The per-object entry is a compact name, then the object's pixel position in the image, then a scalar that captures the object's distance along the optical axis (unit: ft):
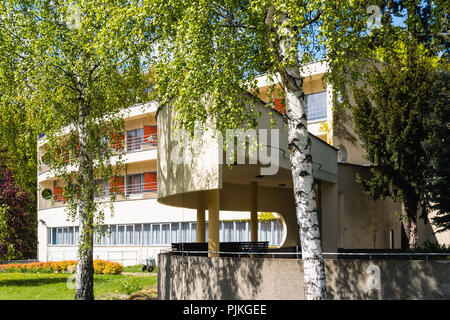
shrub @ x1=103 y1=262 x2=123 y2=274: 107.34
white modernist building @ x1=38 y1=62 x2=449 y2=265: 64.39
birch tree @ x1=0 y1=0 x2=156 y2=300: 59.16
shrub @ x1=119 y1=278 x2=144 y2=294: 71.26
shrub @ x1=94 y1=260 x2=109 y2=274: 107.86
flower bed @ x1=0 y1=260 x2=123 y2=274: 107.96
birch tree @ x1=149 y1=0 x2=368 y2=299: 35.65
